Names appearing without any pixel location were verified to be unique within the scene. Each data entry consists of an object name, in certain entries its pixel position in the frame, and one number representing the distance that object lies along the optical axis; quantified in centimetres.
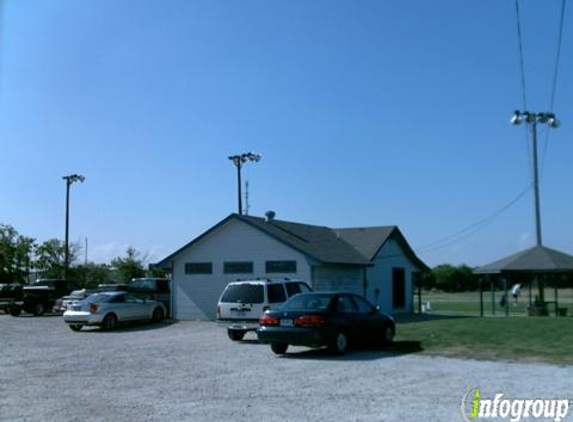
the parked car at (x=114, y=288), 3384
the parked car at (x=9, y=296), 3838
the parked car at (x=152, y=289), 3384
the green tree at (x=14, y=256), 5725
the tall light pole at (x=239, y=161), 4809
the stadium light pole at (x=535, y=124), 3177
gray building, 2895
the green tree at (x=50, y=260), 5959
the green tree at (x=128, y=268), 5891
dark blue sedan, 1606
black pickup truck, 3672
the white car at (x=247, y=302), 1995
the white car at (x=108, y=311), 2622
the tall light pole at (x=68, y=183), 5178
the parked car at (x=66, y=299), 3296
